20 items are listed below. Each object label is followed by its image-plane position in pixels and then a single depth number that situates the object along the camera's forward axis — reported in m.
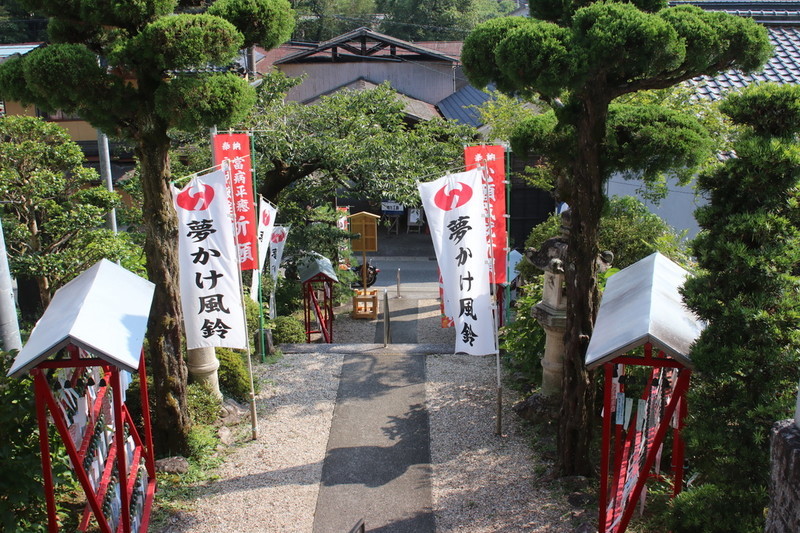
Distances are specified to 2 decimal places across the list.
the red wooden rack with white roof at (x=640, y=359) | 4.89
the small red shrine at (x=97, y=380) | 4.79
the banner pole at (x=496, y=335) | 8.18
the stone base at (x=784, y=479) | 2.23
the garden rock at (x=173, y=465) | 7.20
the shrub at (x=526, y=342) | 9.56
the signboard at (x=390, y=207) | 24.26
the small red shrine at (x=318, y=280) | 13.88
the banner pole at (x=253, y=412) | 8.16
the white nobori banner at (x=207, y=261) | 7.71
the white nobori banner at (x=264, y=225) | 10.39
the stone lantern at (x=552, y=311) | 8.58
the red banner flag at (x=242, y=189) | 9.27
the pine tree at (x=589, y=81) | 5.53
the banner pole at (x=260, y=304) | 10.10
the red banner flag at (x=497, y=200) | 8.51
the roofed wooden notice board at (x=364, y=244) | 16.28
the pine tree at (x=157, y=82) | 6.32
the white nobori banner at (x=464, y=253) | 8.27
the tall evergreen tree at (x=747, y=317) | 4.05
